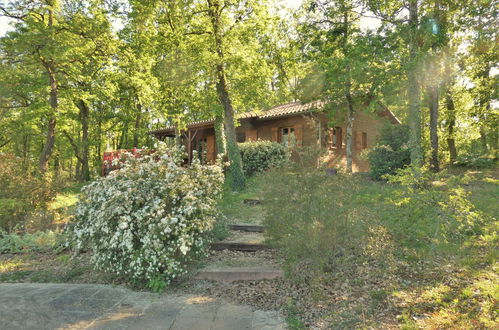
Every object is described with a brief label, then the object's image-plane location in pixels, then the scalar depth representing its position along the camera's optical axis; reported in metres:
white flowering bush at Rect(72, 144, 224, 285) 3.98
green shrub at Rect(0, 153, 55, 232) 7.39
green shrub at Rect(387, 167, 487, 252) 4.20
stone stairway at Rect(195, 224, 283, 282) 4.25
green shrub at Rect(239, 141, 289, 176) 14.81
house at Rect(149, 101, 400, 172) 17.08
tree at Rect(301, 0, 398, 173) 9.77
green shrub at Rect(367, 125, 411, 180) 11.40
